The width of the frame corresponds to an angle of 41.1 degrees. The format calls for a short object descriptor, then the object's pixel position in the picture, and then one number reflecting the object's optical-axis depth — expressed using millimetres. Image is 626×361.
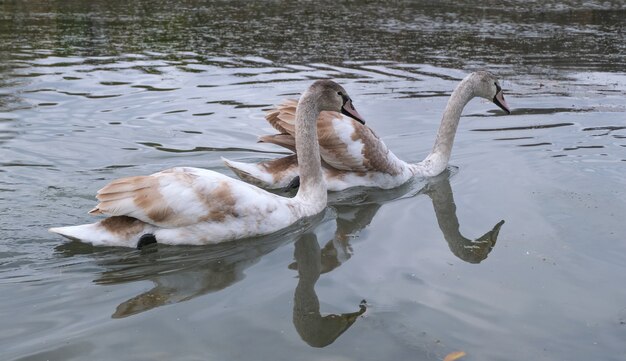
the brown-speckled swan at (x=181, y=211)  6559
